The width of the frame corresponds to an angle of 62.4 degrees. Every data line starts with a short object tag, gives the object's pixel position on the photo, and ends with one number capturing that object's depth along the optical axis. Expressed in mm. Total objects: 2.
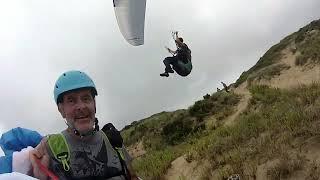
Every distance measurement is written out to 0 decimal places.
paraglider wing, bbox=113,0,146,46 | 3873
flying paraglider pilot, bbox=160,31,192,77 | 4438
